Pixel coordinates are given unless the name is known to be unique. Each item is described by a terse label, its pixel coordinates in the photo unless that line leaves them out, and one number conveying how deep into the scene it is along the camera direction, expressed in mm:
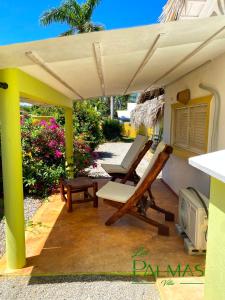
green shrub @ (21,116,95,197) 6604
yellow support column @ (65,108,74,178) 7875
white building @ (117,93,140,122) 37894
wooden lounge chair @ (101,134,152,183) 6457
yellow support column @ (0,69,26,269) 3004
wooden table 5375
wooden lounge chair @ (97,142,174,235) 4098
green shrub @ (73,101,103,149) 14017
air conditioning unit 3504
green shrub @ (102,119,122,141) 26547
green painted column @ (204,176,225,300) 1860
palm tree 18125
